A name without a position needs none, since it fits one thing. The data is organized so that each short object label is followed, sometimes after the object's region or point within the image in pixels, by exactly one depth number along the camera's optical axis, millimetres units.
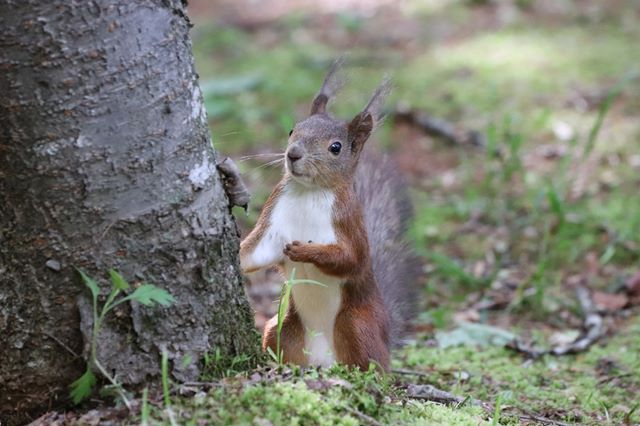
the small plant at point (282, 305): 4707
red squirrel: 5602
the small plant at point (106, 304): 4094
